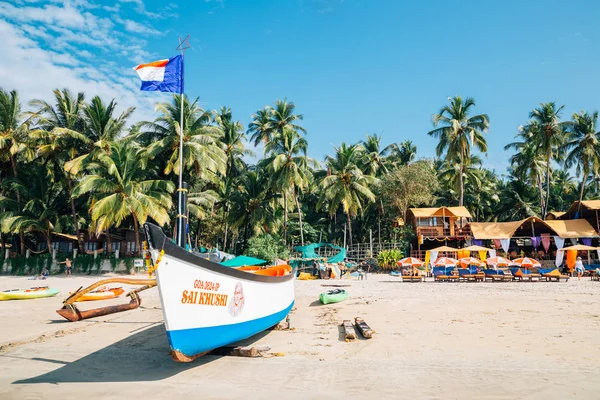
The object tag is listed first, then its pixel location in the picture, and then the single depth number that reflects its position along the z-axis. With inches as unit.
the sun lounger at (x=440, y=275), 885.8
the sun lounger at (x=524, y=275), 855.7
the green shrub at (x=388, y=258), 1222.3
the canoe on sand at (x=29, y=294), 668.1
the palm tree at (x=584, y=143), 1357.0
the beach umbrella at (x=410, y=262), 911.7
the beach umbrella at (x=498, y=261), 876.6
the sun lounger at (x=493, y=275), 860.0
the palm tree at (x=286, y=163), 1263.5
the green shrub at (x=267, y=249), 1148.5
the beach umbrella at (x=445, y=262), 911.7
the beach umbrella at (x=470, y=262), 910.7
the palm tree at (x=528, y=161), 1496.1
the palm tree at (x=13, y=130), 1179.9
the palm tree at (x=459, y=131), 1380.4
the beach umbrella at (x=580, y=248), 976.3
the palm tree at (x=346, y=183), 1353.3
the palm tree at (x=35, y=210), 1131.9
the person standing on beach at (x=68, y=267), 1096.8
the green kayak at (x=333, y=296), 600.1
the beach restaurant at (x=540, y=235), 1186.0
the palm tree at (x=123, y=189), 1006.4
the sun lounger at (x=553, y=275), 848.9
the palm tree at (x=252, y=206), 1354.6
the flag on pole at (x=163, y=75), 556.1
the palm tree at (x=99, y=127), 1138.0
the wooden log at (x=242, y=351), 320.1
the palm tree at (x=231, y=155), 1438.2
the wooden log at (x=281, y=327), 432.1
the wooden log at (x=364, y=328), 378.5
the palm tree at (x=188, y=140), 1087.6
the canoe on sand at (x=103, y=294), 665.5
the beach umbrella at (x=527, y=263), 858.8
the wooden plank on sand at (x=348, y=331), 371.9
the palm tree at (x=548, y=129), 1392.7
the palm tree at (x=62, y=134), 1163.9
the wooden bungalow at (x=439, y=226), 1304.1
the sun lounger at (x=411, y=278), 903.4
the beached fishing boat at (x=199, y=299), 253.4
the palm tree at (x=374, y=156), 1626.5
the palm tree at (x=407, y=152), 1729.8
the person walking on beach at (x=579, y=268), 947.1
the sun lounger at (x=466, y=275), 876.0
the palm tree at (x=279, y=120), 1460.4
